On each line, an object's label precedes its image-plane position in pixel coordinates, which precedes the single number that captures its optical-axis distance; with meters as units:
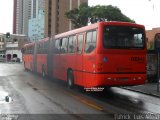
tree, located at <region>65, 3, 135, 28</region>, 45.71
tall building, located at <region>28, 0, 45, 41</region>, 82.44
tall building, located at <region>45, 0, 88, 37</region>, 87.32
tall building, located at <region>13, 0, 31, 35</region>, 105.24
